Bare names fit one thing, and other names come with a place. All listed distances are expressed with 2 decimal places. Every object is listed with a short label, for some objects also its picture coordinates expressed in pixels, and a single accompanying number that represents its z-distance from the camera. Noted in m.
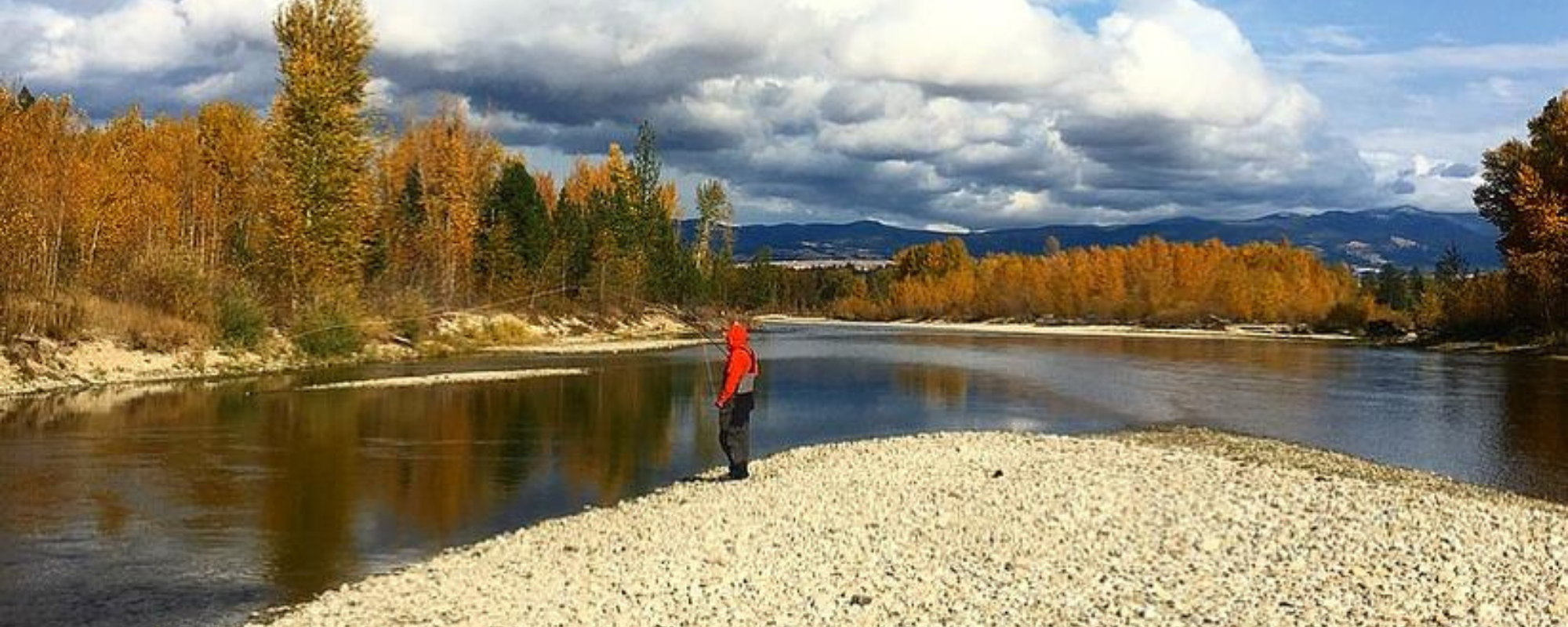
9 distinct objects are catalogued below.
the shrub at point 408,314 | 62.47
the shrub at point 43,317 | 39.62
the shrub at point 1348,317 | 124.38
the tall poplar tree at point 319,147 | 55.81
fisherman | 20.61
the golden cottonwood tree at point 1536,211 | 76.50
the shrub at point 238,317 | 48.94
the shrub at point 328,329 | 53.56
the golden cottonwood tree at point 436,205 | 80.88
